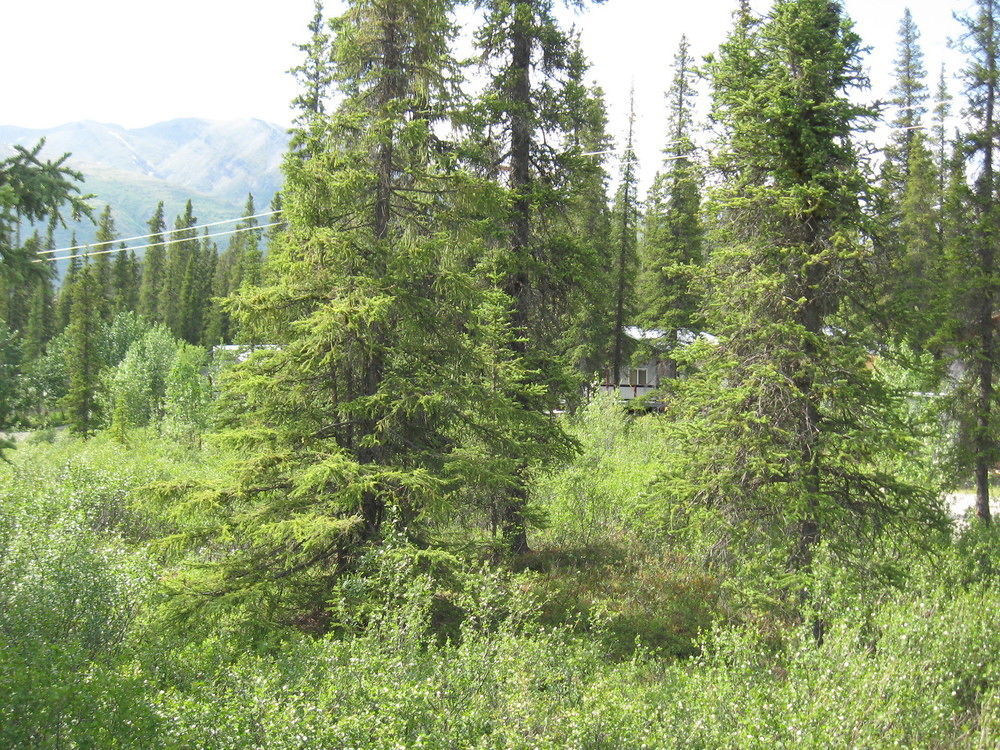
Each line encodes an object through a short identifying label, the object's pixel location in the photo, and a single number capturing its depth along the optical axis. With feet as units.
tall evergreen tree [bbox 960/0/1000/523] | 54.90
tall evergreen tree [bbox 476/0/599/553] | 44.45
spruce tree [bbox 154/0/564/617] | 29.48
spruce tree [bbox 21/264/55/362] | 211.41
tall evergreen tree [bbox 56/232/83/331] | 220.43
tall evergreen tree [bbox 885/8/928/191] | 135.85
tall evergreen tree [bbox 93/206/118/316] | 228.57
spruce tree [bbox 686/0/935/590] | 32.48
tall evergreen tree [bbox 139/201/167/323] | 255.09
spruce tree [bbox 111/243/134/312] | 246.06
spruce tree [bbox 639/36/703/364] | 94.63
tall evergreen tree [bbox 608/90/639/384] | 116.37
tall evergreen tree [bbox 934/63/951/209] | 121.29
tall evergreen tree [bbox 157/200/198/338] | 234.17
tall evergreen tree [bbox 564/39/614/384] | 45.52
